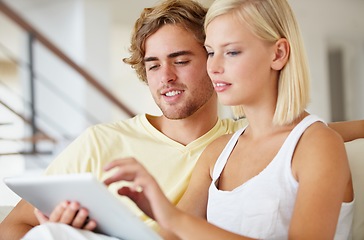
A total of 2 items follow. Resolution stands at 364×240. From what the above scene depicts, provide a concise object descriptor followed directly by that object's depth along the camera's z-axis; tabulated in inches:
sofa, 66.8
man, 72.0
